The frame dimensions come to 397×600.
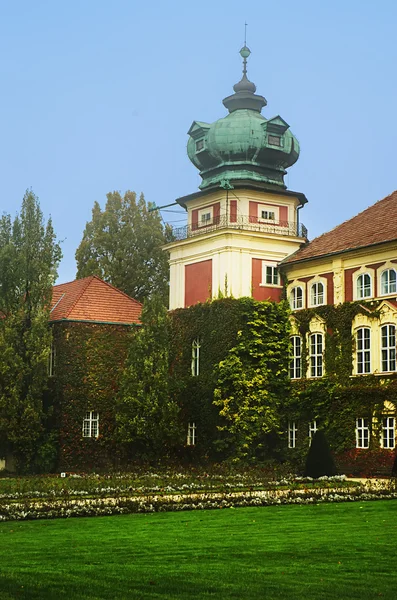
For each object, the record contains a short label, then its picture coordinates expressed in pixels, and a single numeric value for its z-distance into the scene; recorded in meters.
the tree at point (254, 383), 37.94
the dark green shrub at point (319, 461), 30.52
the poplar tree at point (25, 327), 37.69
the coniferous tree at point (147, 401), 37.97
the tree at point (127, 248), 58.47
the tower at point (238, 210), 41.06
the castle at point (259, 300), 35.97
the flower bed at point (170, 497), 19.97
